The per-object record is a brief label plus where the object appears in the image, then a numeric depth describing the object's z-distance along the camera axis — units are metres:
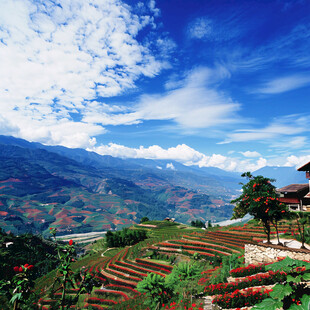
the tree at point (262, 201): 17.47
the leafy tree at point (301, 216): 16.83
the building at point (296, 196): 37.56
